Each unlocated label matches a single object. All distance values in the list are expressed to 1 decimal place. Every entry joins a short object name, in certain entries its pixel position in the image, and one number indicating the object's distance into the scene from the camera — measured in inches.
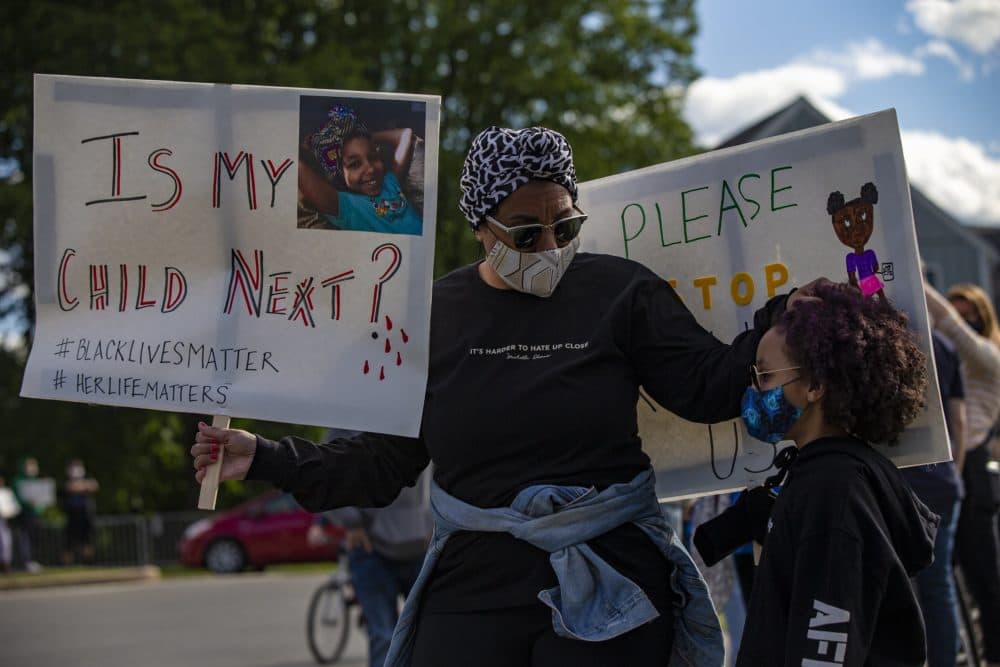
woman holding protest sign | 116.9
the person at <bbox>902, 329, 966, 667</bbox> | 208.7
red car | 853.8
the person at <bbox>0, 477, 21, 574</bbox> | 811.4
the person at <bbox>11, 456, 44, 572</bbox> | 915.4
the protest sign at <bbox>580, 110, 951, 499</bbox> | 132.0
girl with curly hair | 102.3
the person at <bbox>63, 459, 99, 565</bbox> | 910.4
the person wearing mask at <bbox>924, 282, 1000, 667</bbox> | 240.2
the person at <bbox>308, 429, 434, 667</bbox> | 261.3
